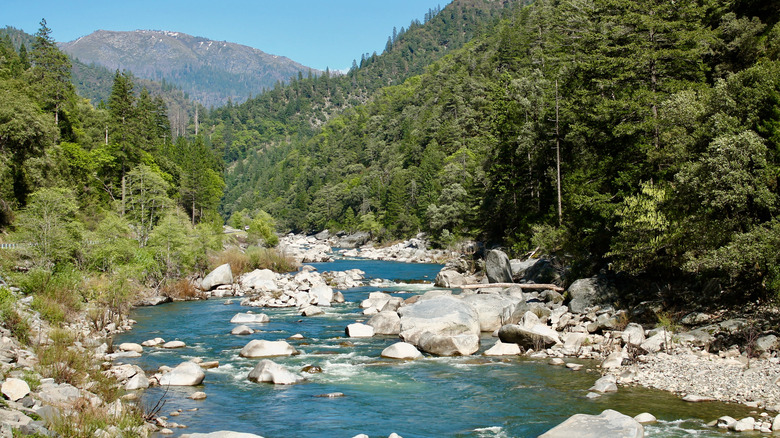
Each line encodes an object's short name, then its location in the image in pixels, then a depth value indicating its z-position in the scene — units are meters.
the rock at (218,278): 38.53
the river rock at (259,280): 38.57
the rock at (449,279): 40.56
